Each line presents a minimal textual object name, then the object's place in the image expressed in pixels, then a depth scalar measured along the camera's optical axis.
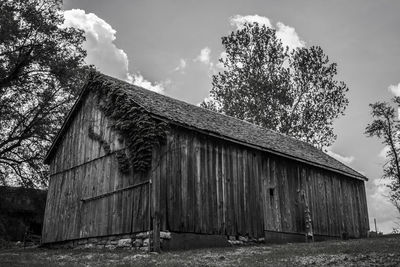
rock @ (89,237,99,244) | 18.19
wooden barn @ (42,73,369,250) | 17.00
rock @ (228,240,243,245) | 18.61
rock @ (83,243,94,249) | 18.27
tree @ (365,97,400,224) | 31.60
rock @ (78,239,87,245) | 18.80
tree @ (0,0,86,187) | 26.72
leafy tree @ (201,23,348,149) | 37.12
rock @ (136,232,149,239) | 16.06
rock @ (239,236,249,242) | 19.15
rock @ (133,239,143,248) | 16.19
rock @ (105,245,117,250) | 17.14
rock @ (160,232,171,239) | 16.11
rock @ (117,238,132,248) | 16.68
